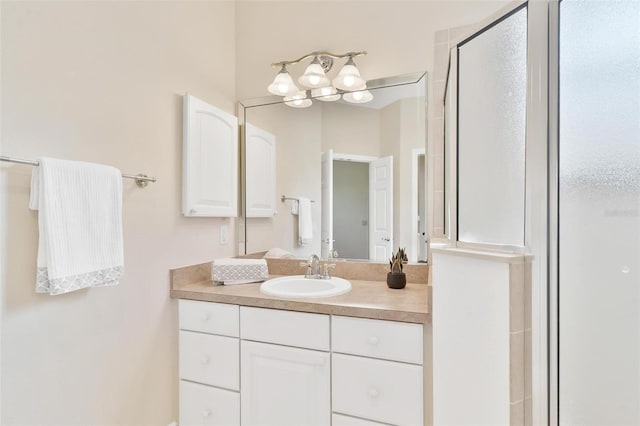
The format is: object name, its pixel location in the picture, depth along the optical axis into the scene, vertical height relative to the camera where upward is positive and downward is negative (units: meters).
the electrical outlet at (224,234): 2.00 -0.14
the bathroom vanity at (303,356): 1.25 -0.64
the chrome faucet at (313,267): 1.86 -0.33
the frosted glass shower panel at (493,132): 0.92 +0.26
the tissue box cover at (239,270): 1.71 -0.33
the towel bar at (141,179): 1.34 +0.15
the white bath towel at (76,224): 1.00 -0.04
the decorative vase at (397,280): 1.65 -0.36
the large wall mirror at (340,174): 1.79 +0.24
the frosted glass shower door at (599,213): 0.69 +0.00
